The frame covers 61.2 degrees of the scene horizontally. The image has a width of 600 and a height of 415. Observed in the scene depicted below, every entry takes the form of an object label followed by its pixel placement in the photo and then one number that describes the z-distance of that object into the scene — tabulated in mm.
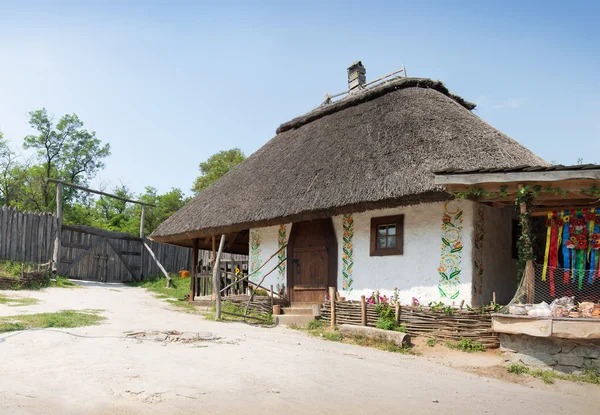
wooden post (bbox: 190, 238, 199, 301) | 14758
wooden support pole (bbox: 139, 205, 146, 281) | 19716
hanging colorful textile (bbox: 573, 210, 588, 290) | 7168
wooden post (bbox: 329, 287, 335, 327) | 9825
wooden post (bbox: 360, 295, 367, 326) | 9229
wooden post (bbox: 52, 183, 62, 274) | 16234
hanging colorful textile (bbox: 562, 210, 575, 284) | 7281
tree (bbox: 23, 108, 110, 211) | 27422
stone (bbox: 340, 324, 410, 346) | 8047
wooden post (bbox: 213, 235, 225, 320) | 10906
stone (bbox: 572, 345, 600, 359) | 6355
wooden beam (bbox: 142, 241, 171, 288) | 18219
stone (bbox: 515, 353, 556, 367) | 6617
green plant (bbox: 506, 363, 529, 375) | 6590
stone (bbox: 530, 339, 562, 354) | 6618
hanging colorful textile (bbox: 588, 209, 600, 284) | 7070
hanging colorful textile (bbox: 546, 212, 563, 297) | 7410
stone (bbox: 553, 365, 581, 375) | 6402
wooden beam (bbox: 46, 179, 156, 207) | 16281
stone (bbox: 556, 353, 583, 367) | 6430
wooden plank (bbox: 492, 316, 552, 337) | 6449
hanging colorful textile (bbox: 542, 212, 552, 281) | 7363
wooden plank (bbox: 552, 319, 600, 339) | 6168
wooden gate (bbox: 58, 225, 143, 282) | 17375
